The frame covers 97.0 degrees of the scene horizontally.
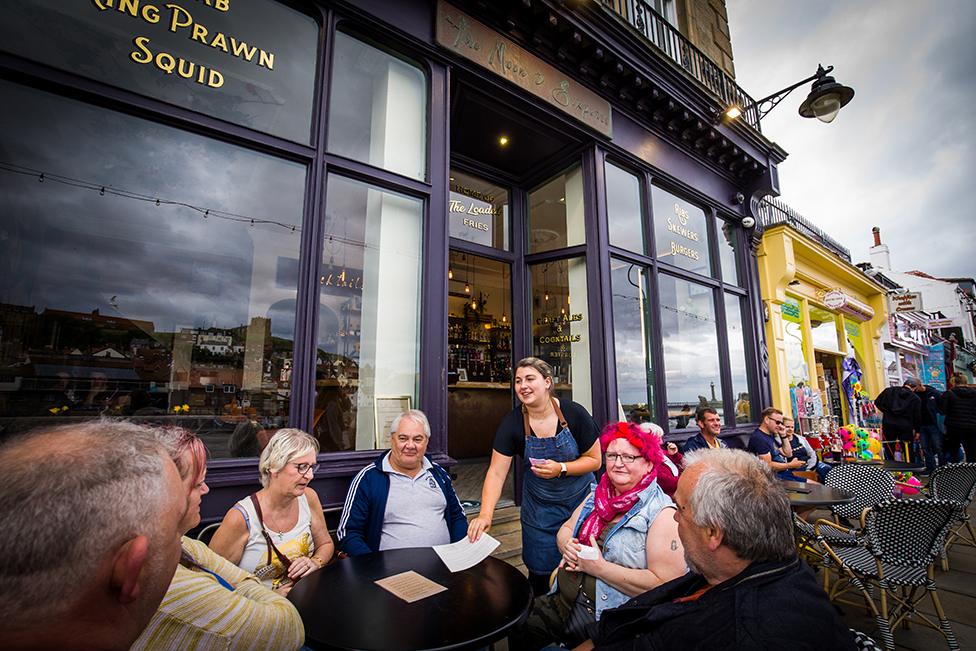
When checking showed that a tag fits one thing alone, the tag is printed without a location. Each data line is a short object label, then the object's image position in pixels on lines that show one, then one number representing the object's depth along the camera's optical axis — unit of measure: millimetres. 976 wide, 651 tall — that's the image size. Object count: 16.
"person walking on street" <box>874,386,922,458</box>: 8916
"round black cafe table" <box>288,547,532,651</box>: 1458
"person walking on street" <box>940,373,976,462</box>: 7883
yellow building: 8103
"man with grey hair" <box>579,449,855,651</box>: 1091
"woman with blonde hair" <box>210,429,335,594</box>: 2049
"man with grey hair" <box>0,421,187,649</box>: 561
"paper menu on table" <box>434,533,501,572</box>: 2092
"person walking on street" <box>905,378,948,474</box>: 8648
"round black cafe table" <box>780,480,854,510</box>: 3375
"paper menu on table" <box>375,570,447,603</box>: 1765
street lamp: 5723
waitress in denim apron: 2613
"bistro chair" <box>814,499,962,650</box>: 2850
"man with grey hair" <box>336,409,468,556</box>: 2467
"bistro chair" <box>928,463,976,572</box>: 4009
